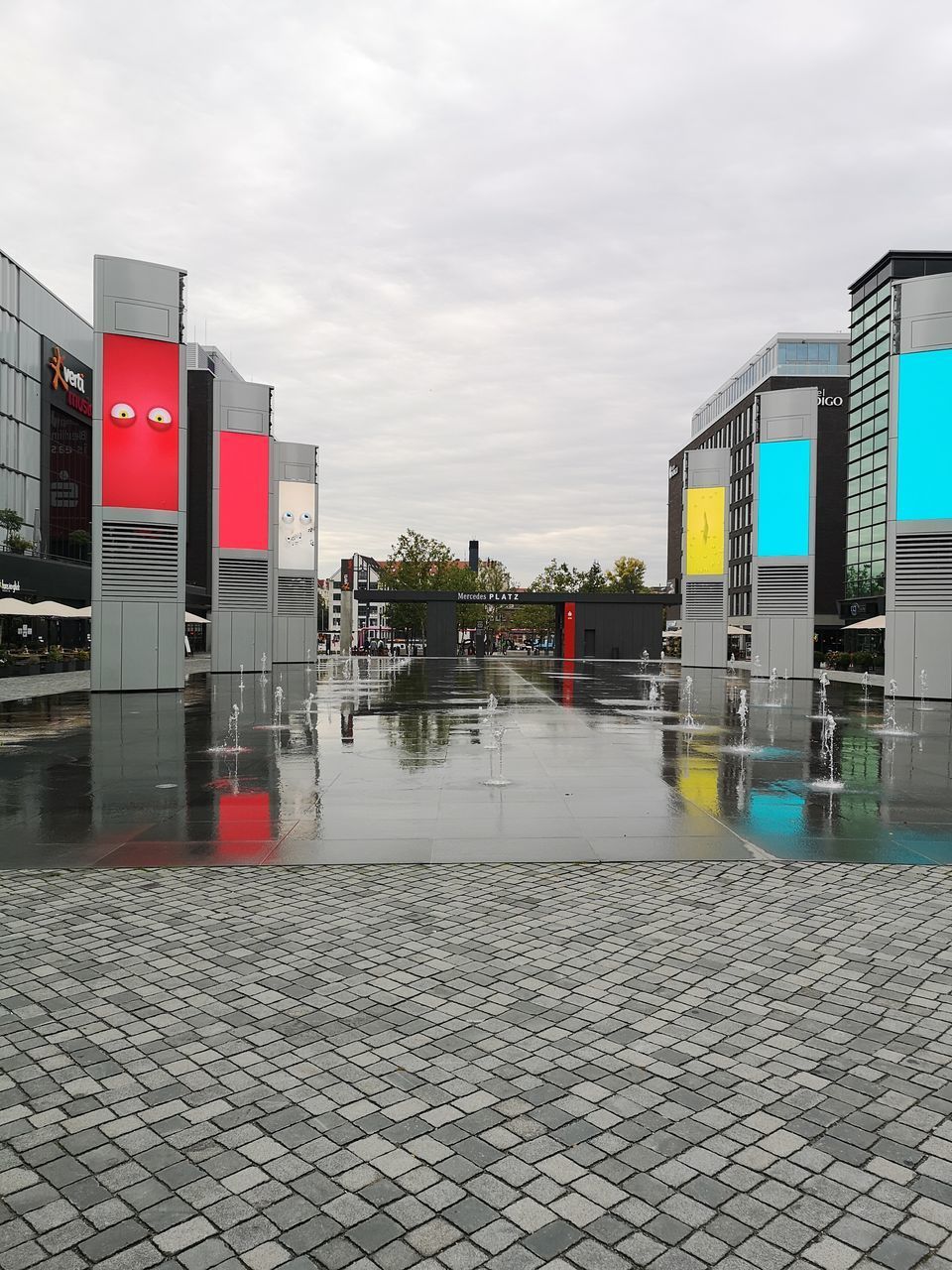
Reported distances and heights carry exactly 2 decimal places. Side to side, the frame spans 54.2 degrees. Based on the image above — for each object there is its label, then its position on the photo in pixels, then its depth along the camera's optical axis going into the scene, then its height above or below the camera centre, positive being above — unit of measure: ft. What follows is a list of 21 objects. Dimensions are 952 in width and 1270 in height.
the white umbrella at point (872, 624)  126.04 +2.13
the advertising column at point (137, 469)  87.35 +15.97
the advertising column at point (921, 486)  88.02 +14.79
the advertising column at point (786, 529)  131.44 +15.69
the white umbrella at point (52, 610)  118.73 +3.30
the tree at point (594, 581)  329.89 +20.63
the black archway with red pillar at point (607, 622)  220.64 +3.81
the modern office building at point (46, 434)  162.40 +39.57
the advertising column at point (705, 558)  164.35 +14.19
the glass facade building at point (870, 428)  231.09 +57.37
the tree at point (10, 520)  134.00 +16.75
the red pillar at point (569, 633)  222.69 +1.15
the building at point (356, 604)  498.28 +21.25
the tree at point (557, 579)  334.03 +21.79
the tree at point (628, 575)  334.44 +22.78
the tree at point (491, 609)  345.72 +11.19
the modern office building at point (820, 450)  284.20 +60.12
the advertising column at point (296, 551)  155.84 +14.62
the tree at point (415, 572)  308.81 +21.75
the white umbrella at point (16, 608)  109.64 +3.28
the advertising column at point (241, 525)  130.62 +15.81
